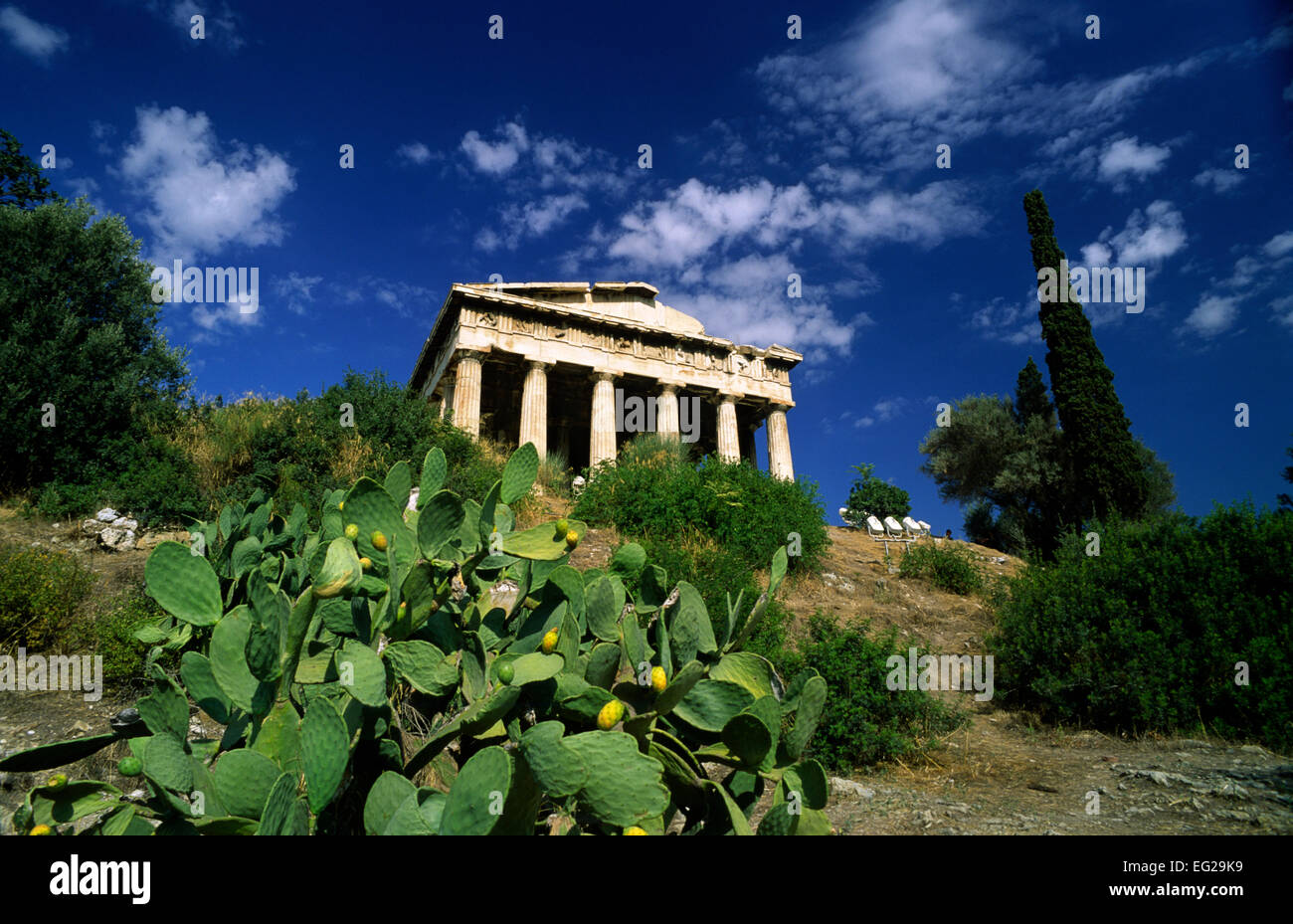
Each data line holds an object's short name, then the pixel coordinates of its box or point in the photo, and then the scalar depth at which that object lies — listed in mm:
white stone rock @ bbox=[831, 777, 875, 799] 4816
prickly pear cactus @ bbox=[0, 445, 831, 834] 1177
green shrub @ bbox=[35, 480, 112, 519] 10695
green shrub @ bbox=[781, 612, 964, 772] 5582
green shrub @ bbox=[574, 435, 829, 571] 11242
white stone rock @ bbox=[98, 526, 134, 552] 9961
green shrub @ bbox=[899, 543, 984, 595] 12195
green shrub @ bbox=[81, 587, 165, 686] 6277
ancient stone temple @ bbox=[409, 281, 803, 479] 22859
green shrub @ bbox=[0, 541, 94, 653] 6527
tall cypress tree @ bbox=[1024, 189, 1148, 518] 19516
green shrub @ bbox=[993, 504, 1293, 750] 6008
